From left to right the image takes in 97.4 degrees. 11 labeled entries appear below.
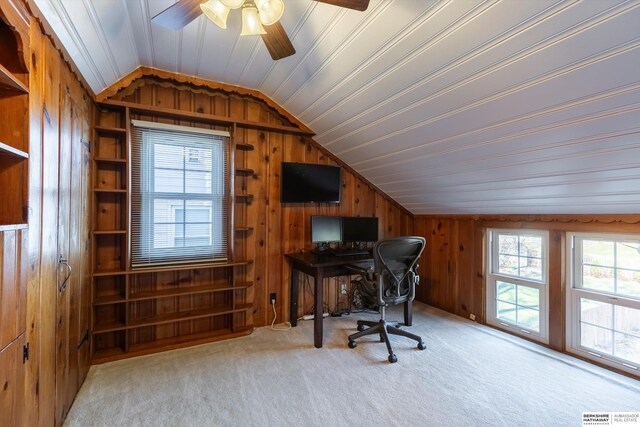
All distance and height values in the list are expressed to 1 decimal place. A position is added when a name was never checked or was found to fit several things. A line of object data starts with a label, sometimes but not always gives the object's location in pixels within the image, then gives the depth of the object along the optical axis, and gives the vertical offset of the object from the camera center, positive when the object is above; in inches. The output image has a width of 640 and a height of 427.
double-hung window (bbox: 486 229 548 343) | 104.7 -26.3
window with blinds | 97.5 +7.3
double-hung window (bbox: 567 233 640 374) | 84.4 -26.3
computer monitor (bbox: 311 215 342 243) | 122.3 -6.3
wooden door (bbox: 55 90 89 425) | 62.0 -11.7
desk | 100.2 -21.3
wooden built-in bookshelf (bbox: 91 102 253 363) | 92.0 -25.9
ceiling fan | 48.0 +36.5
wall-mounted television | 120.3 +14.0
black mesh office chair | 95.4 -22.0
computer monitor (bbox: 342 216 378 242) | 128.6 -6.6
